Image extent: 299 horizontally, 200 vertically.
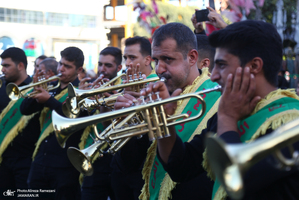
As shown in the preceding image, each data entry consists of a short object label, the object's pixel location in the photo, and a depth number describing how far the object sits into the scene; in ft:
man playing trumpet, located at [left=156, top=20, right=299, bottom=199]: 5.60
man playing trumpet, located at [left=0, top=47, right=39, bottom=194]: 16.90
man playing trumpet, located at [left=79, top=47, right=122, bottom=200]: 14.14
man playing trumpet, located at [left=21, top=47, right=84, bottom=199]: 14.82
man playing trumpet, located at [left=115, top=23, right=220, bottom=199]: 8.18
